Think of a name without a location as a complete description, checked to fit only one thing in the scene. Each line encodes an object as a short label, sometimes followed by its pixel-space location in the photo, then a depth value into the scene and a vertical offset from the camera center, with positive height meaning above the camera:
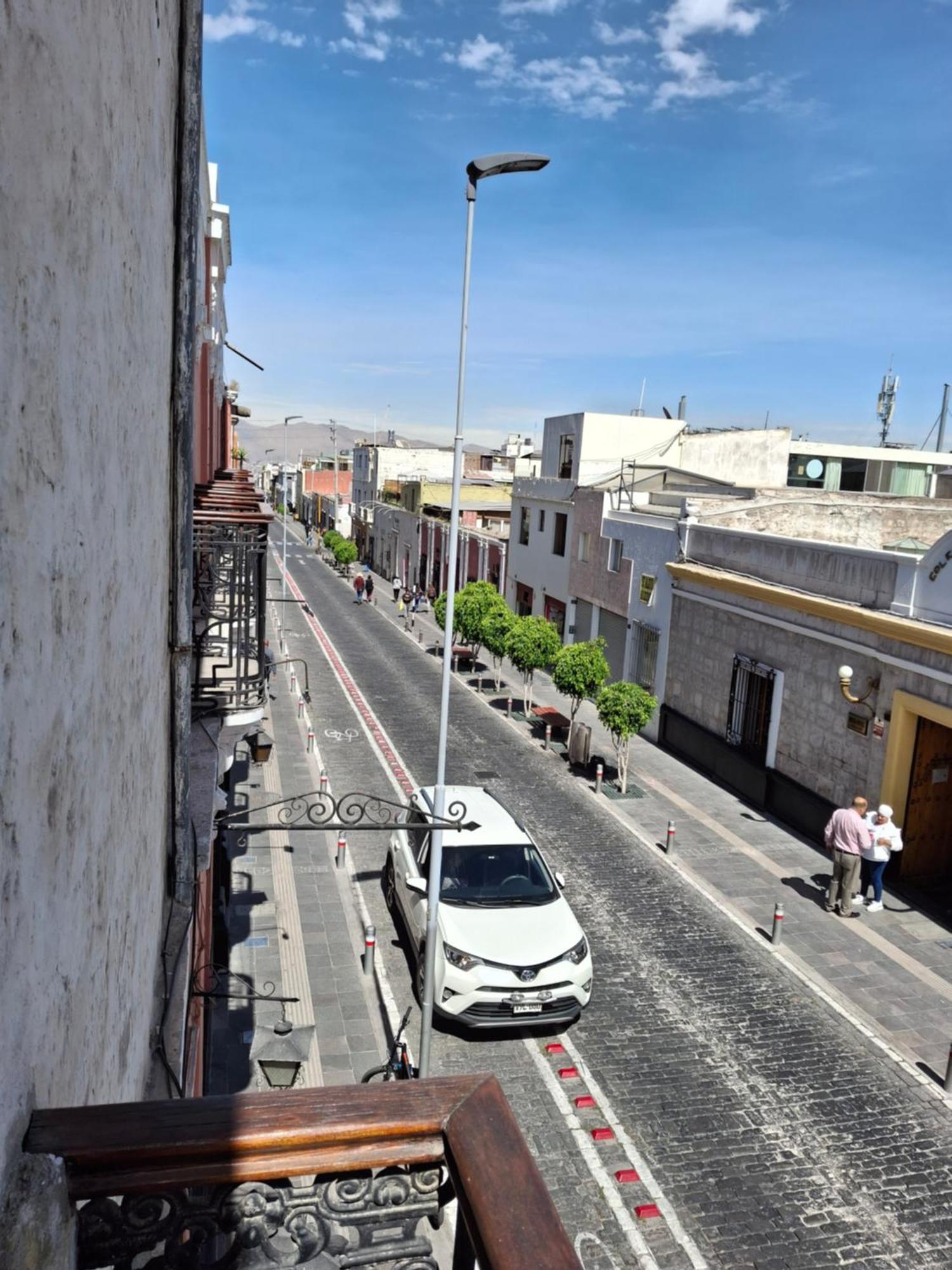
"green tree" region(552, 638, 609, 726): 19.48 -3.53
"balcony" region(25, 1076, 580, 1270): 1.60 -1.21
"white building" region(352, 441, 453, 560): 65.25 +1.28
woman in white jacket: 12.85 -4.38
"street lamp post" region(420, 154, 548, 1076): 8.86 -1.99
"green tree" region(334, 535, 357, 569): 55.84 -4.05
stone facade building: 13.79 -2.76
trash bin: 18.92 -4.88
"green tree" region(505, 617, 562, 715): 22.95 -3.61
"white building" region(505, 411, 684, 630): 29.56 +0.41
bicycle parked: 8.19 -4.96
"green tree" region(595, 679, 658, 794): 17.12 -3.77
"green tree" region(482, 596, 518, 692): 24.92 -3.55
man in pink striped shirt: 12.70 -4.43
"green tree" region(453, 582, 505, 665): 26.94 -3.33
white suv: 9.25 -4.37
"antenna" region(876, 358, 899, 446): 43.66 +5.09
